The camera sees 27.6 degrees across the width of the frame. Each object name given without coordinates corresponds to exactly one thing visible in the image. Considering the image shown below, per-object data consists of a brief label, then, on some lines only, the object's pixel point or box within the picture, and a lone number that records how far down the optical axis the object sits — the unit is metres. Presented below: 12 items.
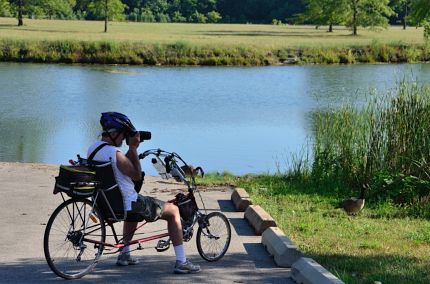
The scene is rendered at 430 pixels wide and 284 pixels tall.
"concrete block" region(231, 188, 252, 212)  11.22
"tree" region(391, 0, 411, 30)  109.65
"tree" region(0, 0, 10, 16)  81.31
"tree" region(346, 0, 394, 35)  77.19
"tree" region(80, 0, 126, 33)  79.62
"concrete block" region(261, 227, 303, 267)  8.07
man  7.30
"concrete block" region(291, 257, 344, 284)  6.89
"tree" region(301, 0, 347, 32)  77.81
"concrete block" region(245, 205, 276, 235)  9.60
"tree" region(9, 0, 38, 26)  82.26
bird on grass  11.45
